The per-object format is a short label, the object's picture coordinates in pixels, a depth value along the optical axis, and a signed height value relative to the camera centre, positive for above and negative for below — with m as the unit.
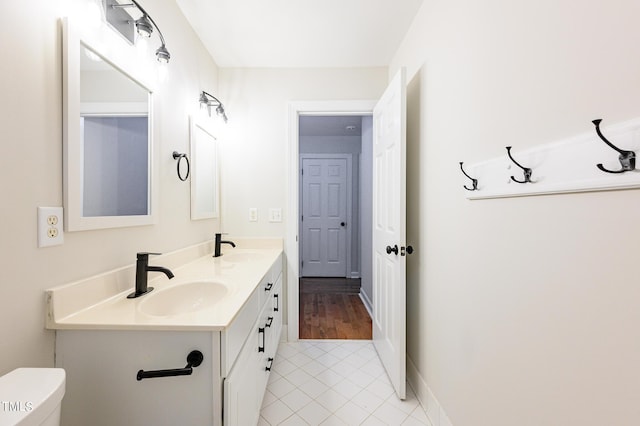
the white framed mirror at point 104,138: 0.93 +0.29
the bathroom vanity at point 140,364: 0.86 -0.47
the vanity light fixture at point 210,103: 1.95 +0.80
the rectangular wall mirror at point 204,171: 1.84 +0.30
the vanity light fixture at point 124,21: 1.10 +0.79
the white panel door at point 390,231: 1.67 -0.13
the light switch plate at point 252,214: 2.39 -0.02
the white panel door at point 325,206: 4.66 +0.10
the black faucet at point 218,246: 2.00 -0.25
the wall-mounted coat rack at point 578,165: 0.56 +0.12
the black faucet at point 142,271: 1.16 -0.25
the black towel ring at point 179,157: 1.60 +0.32
